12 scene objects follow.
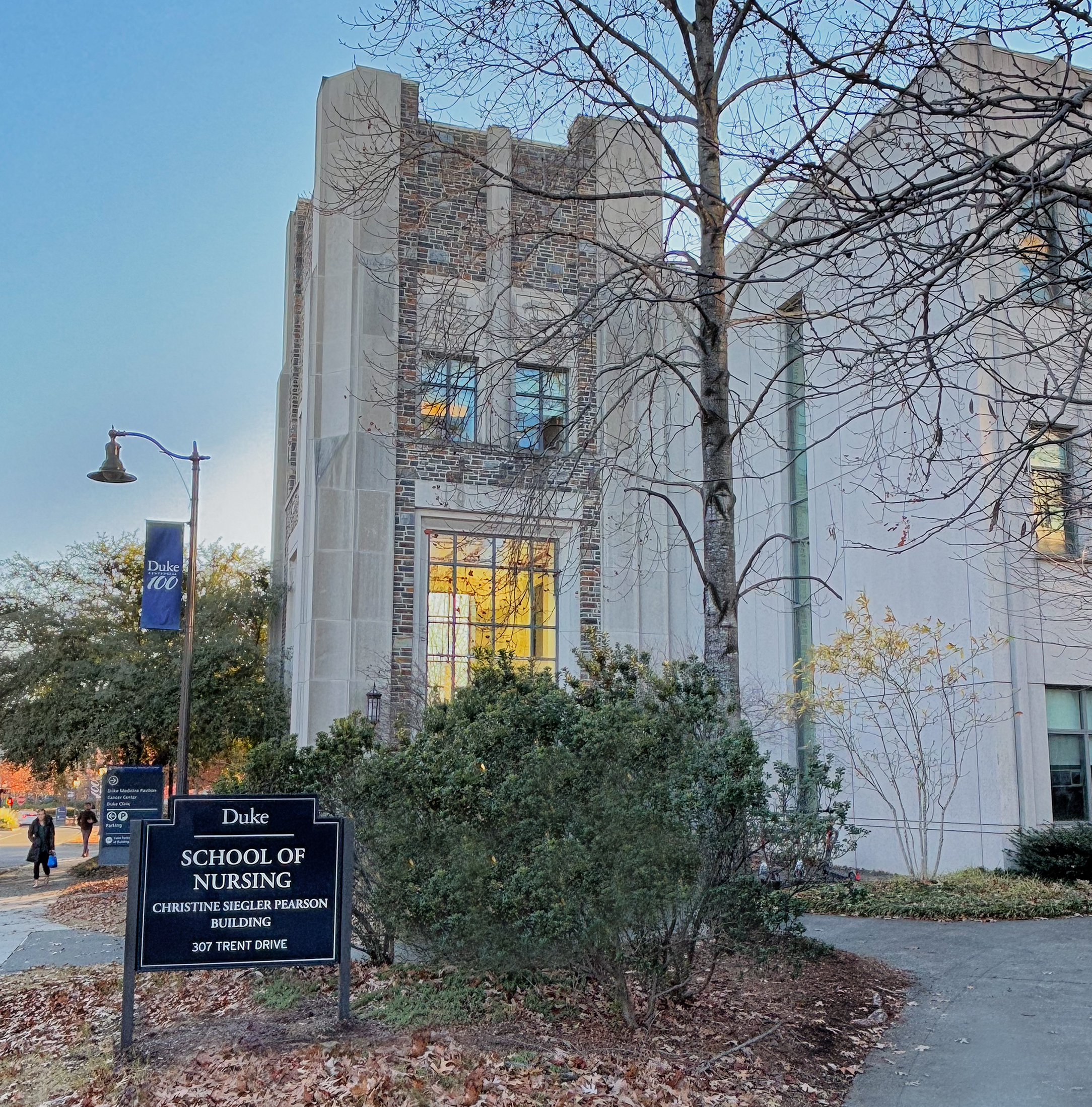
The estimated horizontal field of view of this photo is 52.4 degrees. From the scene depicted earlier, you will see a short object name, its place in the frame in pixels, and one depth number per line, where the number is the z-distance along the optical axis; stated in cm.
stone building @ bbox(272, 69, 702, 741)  2050
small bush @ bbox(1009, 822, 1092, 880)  1457
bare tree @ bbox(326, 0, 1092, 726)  590
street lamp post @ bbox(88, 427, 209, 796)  1952
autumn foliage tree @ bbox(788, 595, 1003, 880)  1541
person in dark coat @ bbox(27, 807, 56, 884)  2569
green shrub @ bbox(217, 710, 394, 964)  852
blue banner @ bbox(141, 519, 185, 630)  2000
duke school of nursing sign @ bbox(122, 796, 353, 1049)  686
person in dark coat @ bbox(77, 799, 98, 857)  3181
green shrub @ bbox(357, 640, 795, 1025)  627
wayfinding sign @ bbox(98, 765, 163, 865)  2281
